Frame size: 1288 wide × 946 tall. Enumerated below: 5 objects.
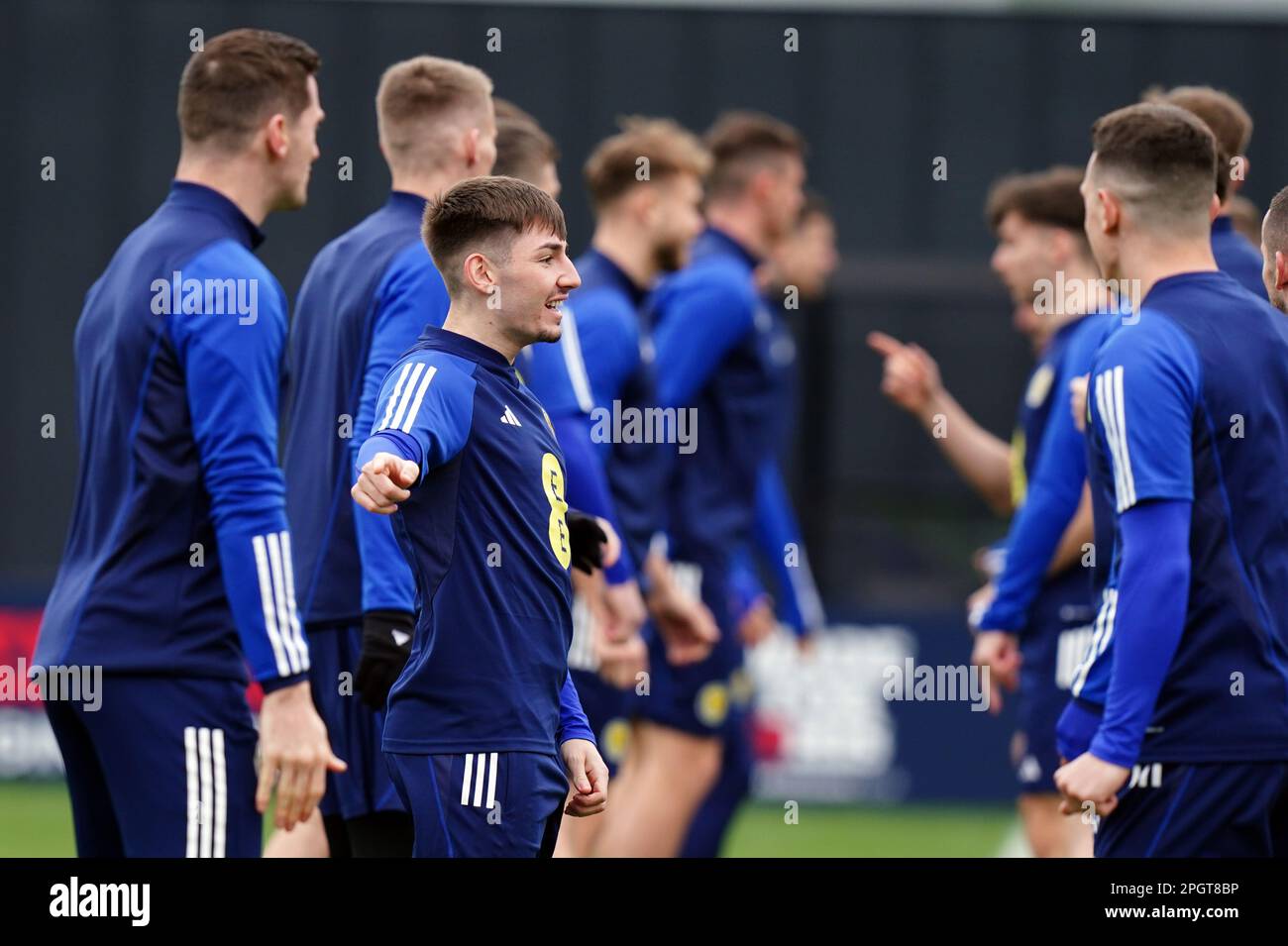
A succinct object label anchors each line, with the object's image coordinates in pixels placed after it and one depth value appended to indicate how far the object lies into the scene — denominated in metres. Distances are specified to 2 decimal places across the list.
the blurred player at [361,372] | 8.17
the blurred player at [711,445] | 12.81
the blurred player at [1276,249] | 7.67
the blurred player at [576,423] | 9.34
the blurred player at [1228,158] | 8.82
